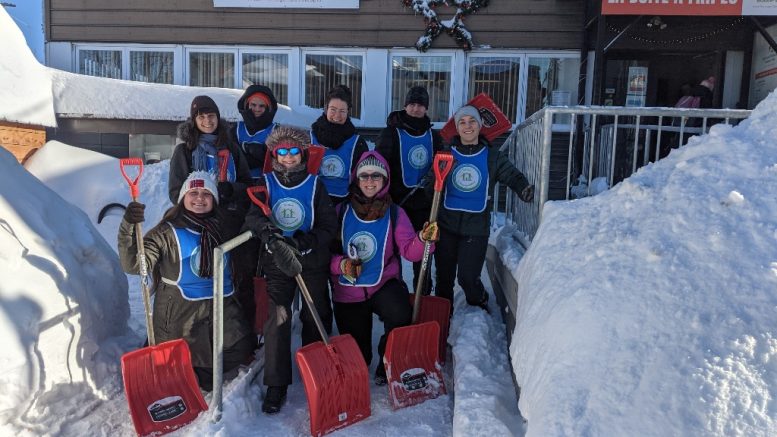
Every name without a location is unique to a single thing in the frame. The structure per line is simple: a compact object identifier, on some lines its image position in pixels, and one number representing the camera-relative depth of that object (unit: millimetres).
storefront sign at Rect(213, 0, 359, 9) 9234
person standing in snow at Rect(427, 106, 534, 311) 3814
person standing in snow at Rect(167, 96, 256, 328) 3643
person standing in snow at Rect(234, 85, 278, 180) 4391
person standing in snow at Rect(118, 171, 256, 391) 3408
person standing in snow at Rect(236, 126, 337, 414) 3307
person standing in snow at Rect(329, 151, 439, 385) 3539
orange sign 7625
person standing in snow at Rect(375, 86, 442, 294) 4227
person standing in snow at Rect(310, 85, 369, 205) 4020
